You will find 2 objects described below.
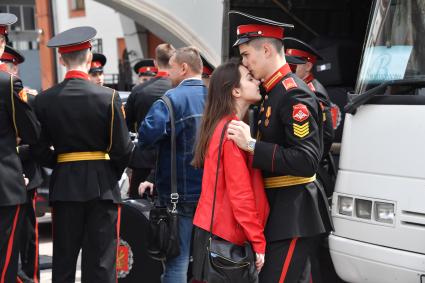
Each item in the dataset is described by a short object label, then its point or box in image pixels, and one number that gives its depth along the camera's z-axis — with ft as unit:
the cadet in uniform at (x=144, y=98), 17.31
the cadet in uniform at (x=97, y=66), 22.38
